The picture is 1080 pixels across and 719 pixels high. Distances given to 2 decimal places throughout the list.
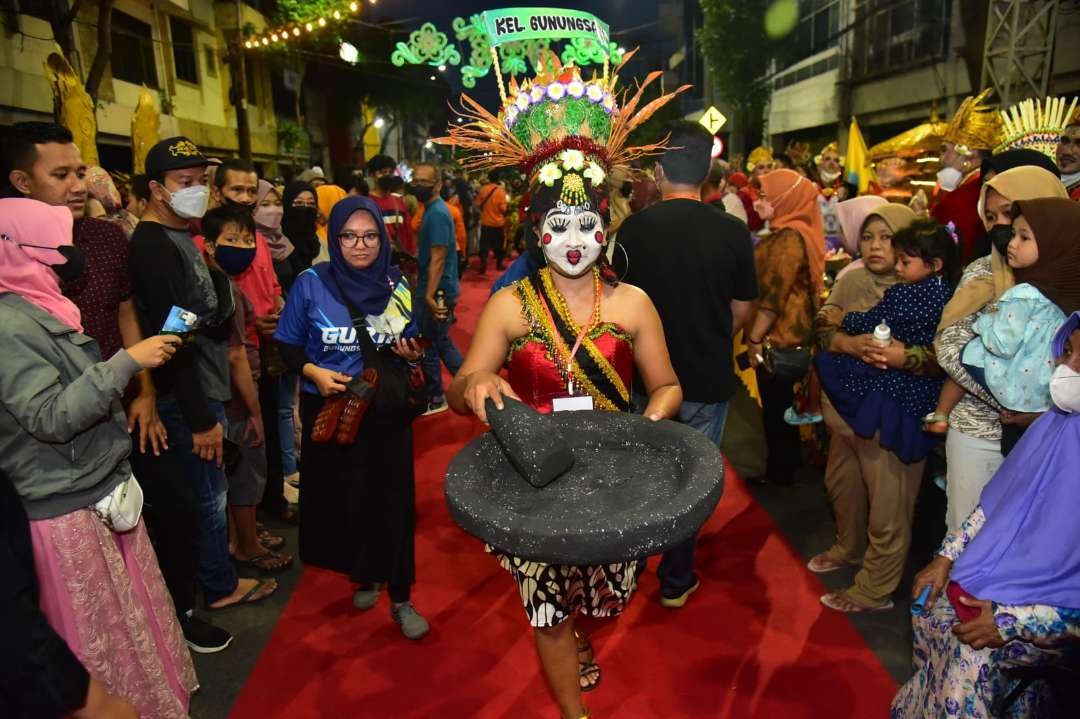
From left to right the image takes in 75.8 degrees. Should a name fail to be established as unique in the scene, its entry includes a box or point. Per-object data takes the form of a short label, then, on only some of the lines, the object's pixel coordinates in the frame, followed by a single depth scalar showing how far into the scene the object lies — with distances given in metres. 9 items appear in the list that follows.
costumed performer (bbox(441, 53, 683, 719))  2.22
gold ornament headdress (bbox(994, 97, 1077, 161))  4.03
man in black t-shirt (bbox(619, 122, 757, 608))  3.02
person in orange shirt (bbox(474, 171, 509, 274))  12.86
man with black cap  2.64
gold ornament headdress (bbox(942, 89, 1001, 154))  5.41
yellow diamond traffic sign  11.32
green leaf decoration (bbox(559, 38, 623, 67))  3.66
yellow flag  9.36
